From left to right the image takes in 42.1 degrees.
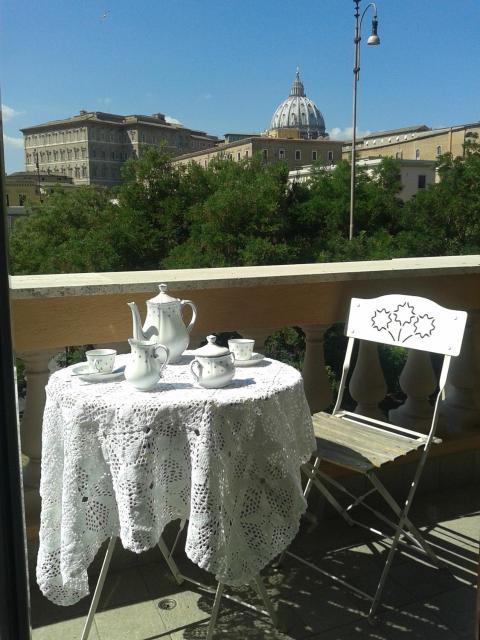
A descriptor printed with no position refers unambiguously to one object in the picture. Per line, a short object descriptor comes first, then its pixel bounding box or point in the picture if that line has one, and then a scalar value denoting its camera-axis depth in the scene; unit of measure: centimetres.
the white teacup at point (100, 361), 187
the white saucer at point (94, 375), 184
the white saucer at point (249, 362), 203
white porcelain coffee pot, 195
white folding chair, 215
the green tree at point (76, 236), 2394
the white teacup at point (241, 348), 207
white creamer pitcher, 174
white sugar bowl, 175
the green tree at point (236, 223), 2631
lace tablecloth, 160
